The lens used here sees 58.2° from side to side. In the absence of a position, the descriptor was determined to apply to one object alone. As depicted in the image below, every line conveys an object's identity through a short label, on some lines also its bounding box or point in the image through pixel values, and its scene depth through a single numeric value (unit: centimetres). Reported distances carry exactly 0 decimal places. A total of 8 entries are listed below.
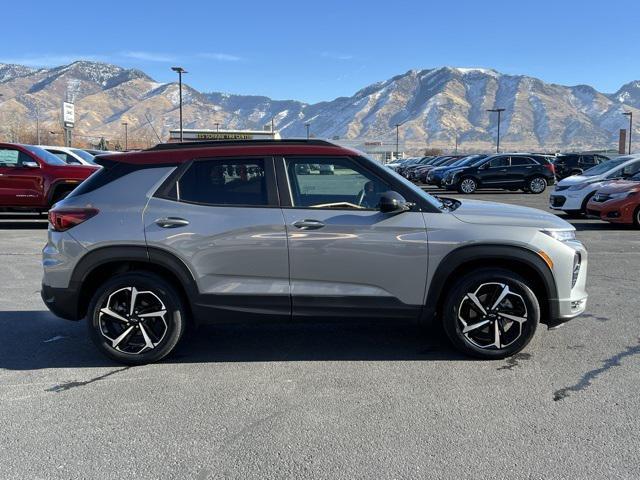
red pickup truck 1246
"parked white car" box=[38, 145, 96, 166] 1501
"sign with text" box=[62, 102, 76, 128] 4555
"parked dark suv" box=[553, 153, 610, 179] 3177
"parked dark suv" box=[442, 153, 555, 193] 2484
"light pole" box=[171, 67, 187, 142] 3528
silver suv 444
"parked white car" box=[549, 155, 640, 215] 1404
